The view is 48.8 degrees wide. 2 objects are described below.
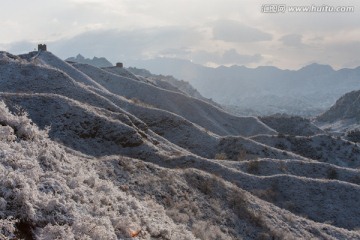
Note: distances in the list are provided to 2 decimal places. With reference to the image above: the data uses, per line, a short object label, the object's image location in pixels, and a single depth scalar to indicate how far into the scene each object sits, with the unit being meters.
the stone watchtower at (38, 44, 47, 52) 95.01
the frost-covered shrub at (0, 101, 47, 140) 17.77
